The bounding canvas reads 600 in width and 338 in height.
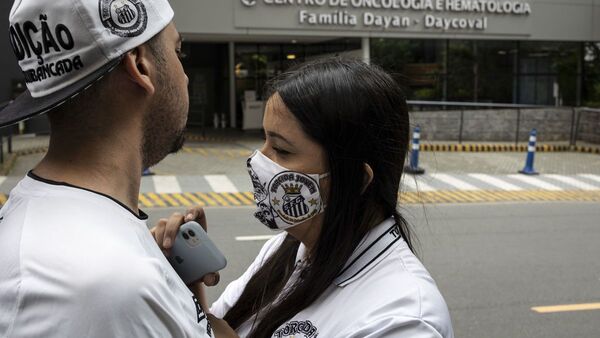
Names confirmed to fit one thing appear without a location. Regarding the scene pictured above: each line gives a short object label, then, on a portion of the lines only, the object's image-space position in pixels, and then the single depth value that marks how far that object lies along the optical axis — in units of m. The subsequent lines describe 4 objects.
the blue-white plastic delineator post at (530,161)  14.34
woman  1.69
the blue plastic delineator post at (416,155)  13.56
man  0.99
